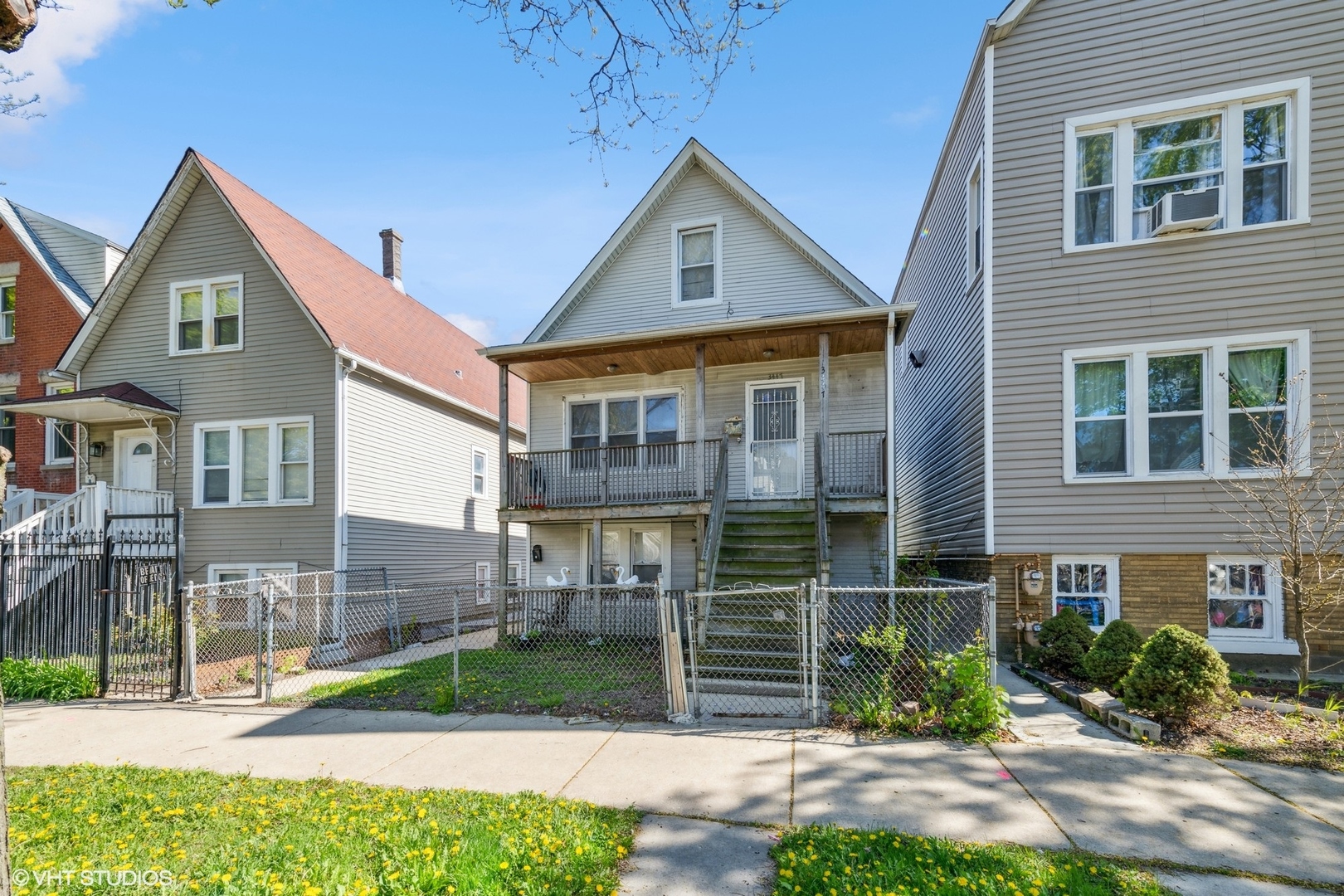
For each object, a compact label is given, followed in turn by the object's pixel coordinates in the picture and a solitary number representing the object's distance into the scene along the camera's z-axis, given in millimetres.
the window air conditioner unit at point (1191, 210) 8547
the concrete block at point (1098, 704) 6316
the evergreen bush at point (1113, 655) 6883
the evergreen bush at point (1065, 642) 7844
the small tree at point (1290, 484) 7785
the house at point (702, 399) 10758
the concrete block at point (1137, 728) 5781
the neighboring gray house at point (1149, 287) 8359
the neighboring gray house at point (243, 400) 12289
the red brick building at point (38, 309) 14602
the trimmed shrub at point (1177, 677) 5746
